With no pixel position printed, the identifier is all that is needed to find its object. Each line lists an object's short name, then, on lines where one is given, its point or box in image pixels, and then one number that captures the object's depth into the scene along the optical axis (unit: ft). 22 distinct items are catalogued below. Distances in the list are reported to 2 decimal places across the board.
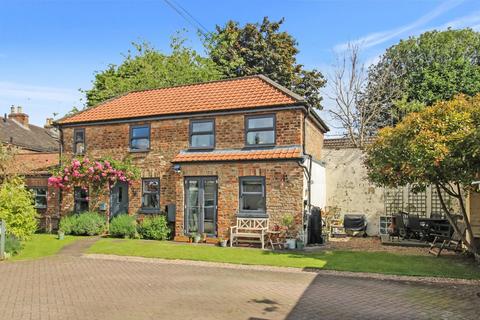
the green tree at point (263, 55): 113.70
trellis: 61.52
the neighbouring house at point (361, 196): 62.59
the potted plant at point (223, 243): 51.29
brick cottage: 52.49
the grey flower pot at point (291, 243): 48.73
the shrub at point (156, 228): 57.31
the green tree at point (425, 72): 102.17
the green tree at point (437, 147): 34.45
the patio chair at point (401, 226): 55.42
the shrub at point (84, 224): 60.70
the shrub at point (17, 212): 46.70
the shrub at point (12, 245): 44.27
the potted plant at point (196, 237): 54.44
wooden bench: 51.00
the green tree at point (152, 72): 110.22
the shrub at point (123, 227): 58.54
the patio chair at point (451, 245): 44.90
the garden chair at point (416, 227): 53.47
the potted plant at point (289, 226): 49.93
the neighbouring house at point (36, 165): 68.80
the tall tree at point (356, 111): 99.25
